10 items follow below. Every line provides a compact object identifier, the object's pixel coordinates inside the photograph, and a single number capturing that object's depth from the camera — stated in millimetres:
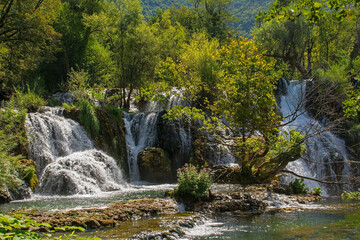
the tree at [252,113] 12945
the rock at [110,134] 18406
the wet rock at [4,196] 11469
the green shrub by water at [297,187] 13501
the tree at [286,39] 30109
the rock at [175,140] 19234
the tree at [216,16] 44738
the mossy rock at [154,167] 17922
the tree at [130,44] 24031
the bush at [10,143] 9719
